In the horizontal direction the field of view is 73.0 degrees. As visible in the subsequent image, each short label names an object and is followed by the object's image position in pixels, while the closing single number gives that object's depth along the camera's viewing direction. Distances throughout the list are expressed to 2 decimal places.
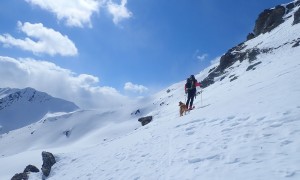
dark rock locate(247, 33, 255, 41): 36.56
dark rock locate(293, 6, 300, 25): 26.06
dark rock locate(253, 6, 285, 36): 31.95
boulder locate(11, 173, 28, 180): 15.27
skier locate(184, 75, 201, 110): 14.44
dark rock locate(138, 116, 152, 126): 21.69
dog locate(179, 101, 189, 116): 14.39
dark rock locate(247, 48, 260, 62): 25.80
